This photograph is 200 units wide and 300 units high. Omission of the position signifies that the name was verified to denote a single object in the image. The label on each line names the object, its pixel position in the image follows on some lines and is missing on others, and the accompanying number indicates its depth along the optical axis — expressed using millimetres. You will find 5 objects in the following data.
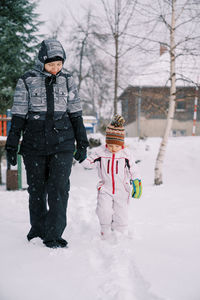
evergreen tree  9734
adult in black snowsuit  2764
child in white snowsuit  3250
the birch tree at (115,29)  9895
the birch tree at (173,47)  7770
